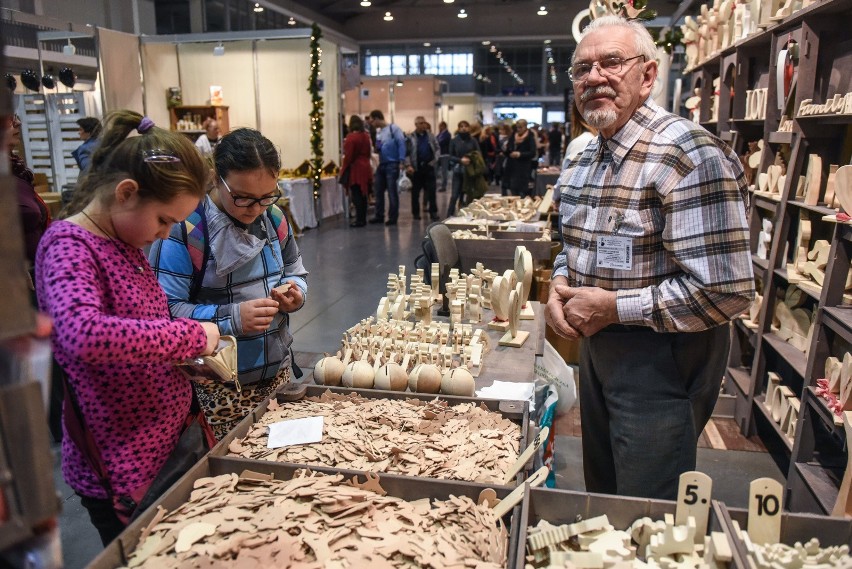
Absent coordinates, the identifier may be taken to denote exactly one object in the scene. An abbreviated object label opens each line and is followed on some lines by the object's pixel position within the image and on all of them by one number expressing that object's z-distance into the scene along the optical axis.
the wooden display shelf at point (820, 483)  2.26
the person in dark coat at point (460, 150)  10.16
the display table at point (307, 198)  9.01
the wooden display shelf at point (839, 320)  2.20
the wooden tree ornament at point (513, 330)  2.43
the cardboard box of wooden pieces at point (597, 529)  1.14
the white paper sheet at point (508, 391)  2.01
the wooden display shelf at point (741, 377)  3.49
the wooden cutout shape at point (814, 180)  2.69
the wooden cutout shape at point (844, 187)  2.22
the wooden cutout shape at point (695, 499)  1.18
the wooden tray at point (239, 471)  1.12
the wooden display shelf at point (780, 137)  2.90
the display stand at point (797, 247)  2.44
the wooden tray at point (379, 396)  1.51
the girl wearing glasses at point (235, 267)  1.73
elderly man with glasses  1.49
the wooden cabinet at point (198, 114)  10.13
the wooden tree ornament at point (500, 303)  2.52
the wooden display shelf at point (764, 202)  3.23
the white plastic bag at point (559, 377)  2.97
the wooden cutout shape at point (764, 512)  1.16
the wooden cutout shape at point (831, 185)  2.59
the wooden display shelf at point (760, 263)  3.25
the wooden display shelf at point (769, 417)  2.79
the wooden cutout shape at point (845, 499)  1.57
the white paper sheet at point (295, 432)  1.55
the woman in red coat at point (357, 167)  9.45
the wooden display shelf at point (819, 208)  2.52
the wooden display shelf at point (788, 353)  2.78
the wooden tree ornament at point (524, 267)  2.70
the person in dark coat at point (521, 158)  10.52
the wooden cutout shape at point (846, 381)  2.22
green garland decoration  9.90
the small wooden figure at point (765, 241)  3.32
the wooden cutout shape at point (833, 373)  2.34
